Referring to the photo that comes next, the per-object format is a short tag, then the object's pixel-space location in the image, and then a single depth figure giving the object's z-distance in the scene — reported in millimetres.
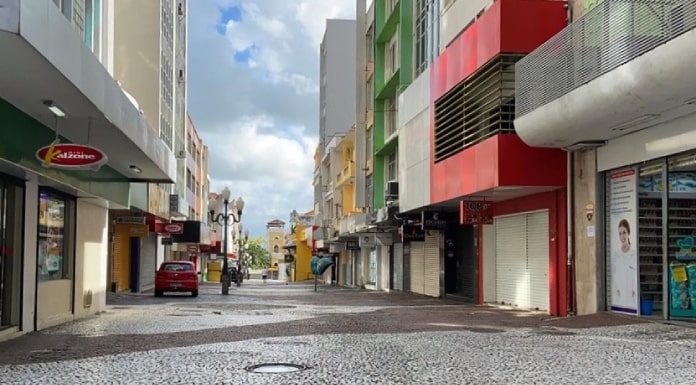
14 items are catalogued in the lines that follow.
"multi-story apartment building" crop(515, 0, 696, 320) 11445
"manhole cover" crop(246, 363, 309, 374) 8703
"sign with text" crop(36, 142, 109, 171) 11000
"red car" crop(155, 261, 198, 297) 29812
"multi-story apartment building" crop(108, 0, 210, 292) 32375
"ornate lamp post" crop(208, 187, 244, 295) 32656
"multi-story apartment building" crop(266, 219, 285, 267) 162388
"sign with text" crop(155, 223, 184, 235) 34344
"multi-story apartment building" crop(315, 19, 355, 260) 66062
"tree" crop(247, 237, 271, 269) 169125
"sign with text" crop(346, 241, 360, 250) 49031
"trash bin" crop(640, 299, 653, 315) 14156
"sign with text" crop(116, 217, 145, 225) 28875
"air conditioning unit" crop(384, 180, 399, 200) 31344
